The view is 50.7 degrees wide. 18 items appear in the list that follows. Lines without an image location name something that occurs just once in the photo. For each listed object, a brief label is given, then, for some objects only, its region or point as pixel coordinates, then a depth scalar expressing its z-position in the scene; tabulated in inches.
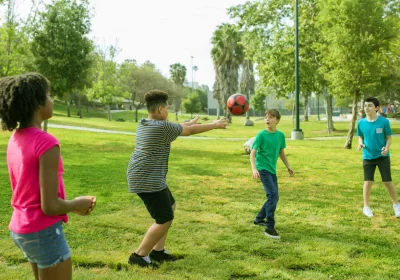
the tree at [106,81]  1973.4
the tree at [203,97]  4195.4
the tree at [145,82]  2362.2
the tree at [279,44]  1095.7
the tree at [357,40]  653.9
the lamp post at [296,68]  855.7
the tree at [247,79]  2212.1
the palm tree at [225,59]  2134.6
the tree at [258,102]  2844.5
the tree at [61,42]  749.9
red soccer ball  301.1
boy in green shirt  229.3
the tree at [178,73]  3427.7
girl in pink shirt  88.9
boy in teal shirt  265.0
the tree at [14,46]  752.3
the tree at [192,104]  2856.8
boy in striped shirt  170.2
